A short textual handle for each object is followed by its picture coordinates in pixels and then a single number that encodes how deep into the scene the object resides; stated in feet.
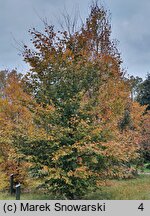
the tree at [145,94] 96.87
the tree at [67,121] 23.30
